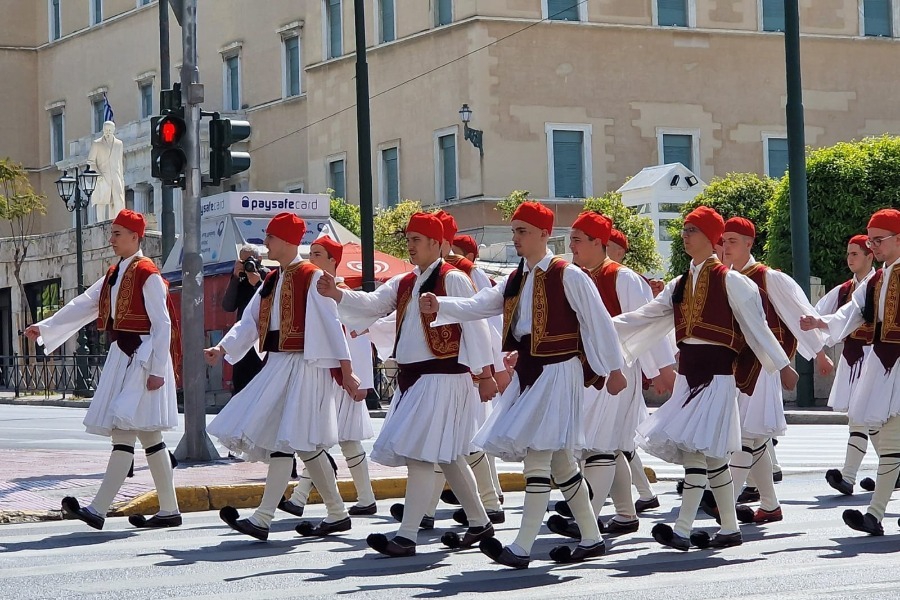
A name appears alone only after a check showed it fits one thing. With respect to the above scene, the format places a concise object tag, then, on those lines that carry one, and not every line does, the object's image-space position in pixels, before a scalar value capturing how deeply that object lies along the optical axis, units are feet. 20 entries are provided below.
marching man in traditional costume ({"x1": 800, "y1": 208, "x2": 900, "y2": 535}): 36.47
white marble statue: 168.04
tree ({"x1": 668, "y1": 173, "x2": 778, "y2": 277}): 138.96
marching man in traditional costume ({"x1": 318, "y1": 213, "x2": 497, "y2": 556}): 33.30
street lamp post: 126.21
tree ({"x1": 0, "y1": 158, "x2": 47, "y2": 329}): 168.04
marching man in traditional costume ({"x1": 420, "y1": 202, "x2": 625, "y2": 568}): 31.45
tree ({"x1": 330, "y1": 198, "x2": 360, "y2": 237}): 162.71
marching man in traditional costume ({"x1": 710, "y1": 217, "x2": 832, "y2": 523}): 38.32
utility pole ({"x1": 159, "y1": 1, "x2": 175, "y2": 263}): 85.76
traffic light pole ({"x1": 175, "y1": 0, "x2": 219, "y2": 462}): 52.90
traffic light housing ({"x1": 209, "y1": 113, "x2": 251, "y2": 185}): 52.80
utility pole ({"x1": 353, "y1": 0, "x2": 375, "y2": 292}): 88.99
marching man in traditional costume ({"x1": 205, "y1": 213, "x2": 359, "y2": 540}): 36.17
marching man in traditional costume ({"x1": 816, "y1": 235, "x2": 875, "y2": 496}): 44.62
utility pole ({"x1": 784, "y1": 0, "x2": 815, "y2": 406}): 81.51
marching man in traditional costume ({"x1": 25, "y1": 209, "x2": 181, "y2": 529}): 38.34
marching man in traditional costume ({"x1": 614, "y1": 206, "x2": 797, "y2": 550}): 33.58
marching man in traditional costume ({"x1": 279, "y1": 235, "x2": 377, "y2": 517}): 41.29
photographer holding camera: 48.67
